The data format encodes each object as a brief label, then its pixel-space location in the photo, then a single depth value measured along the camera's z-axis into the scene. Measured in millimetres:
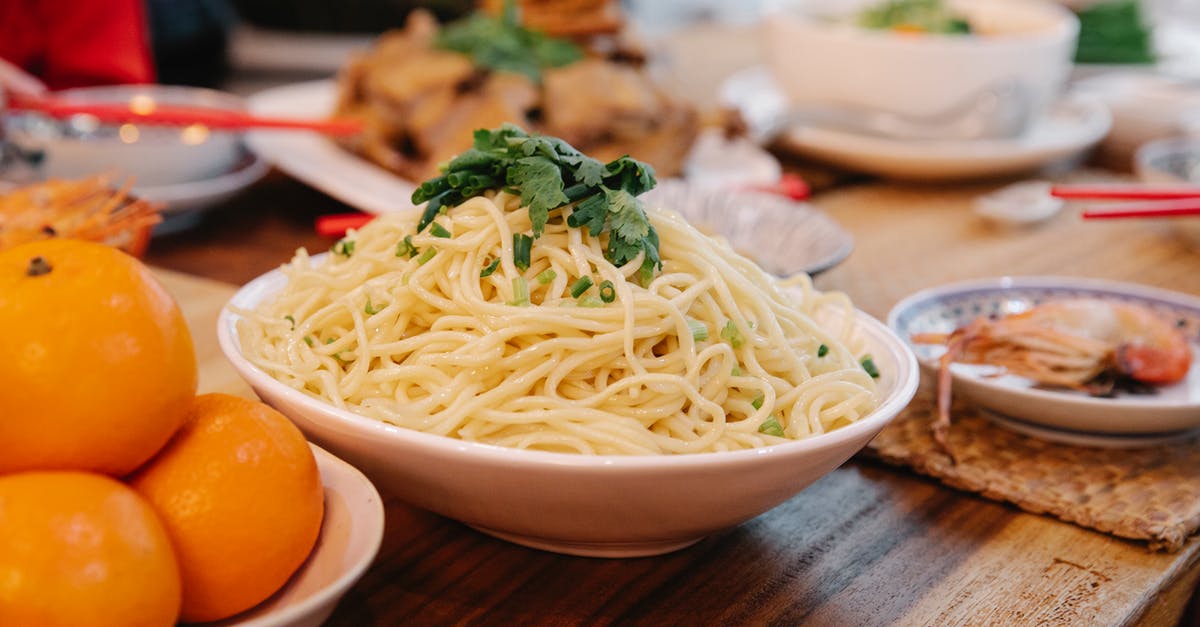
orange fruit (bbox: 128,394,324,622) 752
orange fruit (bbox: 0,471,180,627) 653
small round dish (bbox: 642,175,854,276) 1712
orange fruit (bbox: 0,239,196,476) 715
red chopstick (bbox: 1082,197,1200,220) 1530
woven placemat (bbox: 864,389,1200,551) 1139
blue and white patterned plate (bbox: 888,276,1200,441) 1259
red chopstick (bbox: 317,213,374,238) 1499
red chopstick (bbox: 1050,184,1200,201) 1541
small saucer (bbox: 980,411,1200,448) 1320
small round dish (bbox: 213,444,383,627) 719
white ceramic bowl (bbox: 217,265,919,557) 825
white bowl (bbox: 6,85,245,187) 1951
